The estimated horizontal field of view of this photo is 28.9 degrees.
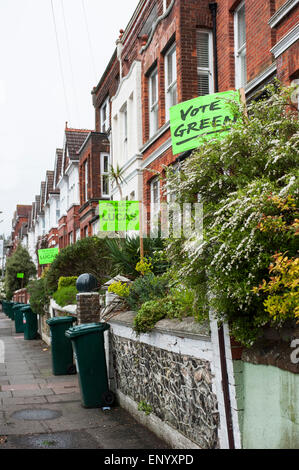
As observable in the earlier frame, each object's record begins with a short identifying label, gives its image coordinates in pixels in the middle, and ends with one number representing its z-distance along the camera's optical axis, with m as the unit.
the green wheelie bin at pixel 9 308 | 39.37
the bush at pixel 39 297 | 19.99
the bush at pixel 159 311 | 6.62
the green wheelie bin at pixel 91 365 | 8.89
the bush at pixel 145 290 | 8.50
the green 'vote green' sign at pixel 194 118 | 7.78
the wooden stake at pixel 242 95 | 5.95
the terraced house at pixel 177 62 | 11.66
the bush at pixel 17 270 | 51.19
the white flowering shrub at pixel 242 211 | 4.31
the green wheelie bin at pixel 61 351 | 12.38
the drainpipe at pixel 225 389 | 5.04
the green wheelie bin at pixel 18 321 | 26.65
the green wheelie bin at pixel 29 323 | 21.80
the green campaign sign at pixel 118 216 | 14.16
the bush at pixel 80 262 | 17.22
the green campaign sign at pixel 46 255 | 30.89
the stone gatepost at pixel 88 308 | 10.74
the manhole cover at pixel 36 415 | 8.20
